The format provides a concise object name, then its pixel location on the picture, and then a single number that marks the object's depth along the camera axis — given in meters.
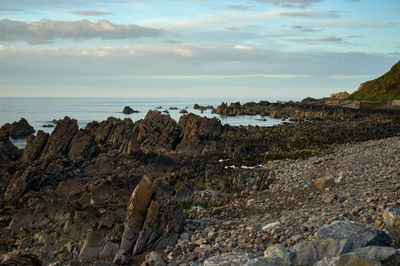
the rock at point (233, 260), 9.51
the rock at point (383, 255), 9.07
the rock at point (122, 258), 12.79
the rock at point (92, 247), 13.91
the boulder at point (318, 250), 9.67
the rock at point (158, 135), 39.91
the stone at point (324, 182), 20.80
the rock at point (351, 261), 8.59
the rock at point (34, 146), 35.98
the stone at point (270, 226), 13.19
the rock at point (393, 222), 10.84
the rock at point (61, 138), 37.00
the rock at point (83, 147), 36.31
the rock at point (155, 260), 12.10
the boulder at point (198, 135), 38.69
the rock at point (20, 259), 13.06
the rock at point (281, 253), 9.78
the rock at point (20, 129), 68.06
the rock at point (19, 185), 24.08
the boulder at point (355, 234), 10.30
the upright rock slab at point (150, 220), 13.73
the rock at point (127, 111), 144.50
